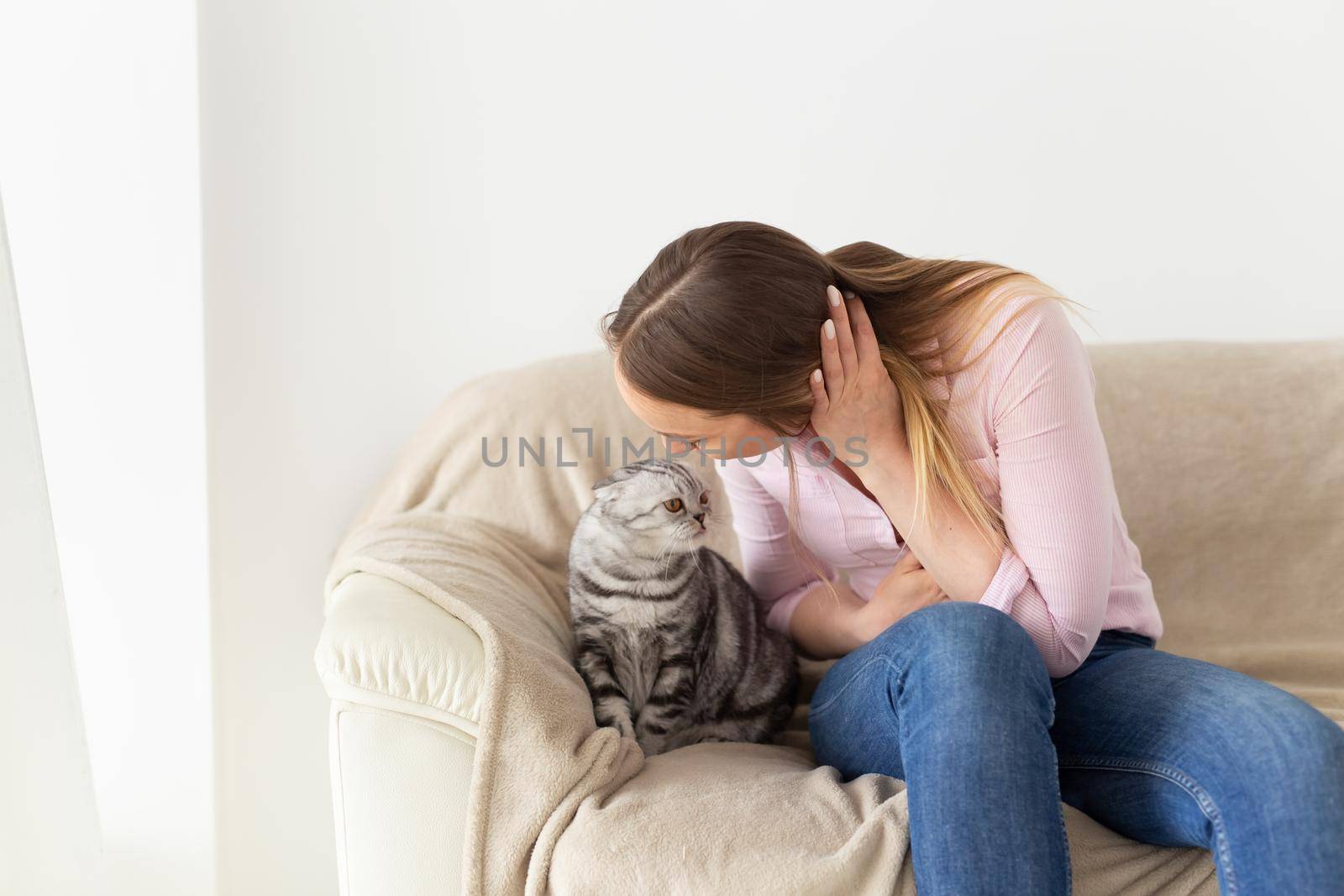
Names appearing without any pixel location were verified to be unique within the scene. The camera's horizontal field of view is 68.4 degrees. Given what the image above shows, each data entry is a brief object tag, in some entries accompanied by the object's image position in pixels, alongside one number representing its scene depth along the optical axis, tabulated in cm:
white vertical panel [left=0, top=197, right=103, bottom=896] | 142
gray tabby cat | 145
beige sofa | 111
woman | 96
